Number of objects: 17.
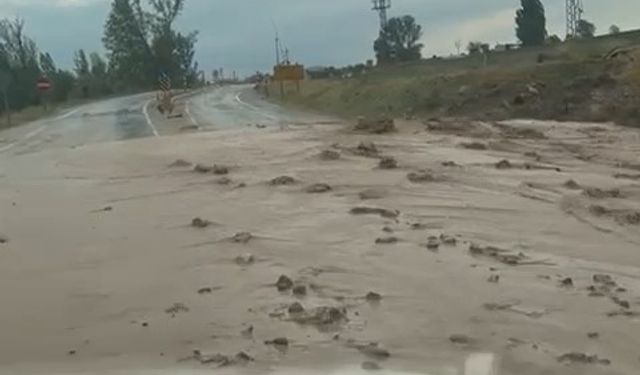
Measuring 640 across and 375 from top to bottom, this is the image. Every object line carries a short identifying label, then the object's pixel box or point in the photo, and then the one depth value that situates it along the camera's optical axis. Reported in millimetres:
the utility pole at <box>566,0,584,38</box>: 59050
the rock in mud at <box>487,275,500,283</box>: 9266
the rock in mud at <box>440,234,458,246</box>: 11102
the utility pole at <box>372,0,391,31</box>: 77125
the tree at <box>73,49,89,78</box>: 114562
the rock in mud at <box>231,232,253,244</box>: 11560
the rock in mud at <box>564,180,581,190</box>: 15094
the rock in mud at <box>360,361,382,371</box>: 6811
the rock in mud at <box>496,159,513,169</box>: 17250
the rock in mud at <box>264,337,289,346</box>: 7446
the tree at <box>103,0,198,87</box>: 102500
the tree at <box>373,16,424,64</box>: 77931
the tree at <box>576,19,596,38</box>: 63234
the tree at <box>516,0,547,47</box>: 61094
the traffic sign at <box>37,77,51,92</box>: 57312
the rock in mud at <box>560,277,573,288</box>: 9094
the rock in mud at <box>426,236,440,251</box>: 10867
